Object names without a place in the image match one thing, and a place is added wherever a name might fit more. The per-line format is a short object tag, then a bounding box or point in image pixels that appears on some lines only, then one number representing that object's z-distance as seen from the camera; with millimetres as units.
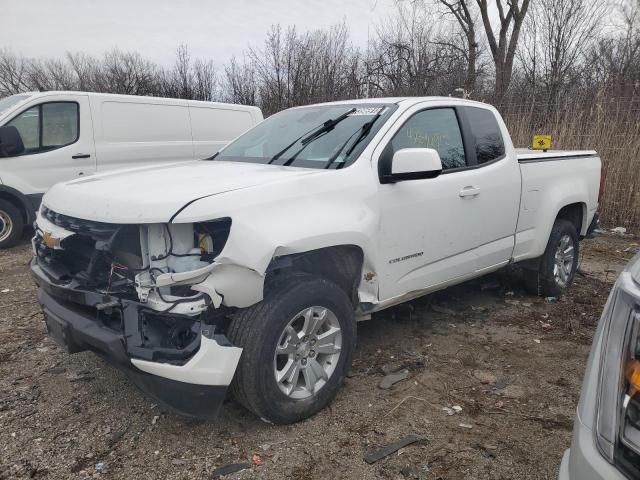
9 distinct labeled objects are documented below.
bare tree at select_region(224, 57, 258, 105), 20281
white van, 6836
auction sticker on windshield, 3572
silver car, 1289
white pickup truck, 2391
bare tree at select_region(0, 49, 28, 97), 33094
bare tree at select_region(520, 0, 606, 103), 16641
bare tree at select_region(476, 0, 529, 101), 21734
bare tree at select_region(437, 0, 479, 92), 22742
